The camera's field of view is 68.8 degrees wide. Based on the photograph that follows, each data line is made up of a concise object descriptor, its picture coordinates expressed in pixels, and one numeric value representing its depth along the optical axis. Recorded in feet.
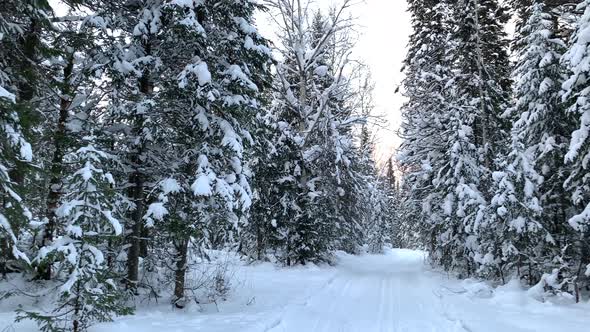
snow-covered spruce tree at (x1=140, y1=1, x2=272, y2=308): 29.55
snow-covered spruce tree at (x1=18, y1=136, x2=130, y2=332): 18.69
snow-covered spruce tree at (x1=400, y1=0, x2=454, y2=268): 64.23
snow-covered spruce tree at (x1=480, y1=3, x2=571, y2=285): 38.88
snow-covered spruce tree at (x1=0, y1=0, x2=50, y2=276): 18.49
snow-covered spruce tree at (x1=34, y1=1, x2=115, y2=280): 26.68
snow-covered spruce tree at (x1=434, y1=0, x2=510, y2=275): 52.37
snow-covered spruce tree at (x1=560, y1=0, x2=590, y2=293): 31.73
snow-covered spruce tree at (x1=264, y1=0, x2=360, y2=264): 62.08
